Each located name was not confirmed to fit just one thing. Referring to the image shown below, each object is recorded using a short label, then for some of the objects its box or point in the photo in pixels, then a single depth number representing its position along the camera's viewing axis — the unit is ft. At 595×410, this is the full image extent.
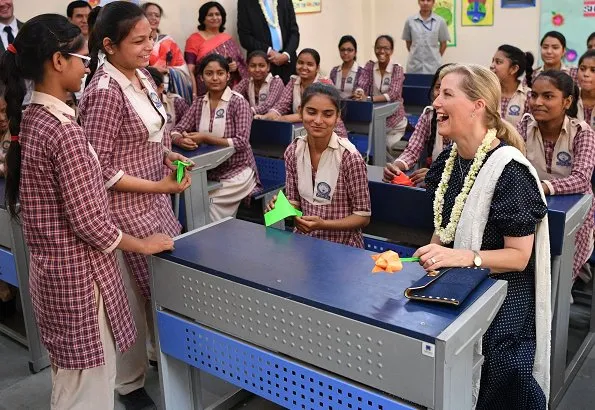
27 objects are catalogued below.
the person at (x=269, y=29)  21.27
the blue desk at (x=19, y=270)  9.26
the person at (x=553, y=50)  16.42
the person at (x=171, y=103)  12.60
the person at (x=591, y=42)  18.23
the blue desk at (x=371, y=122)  15.52
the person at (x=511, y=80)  13.10
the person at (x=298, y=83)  16.53
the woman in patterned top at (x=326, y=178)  8.25
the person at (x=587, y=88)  12.16
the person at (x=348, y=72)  19.85
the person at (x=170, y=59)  18.06
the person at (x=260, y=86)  16.75
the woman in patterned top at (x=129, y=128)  7.14
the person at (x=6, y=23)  14.88
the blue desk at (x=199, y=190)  11.01
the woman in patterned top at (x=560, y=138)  8.91
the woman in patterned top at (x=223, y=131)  12.29
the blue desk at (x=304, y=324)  4.77
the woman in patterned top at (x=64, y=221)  5.83
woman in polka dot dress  5.79
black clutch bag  4.89
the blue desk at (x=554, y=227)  7.43
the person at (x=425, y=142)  10.55
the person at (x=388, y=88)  17.58
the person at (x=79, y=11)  16.34
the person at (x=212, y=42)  20.21
